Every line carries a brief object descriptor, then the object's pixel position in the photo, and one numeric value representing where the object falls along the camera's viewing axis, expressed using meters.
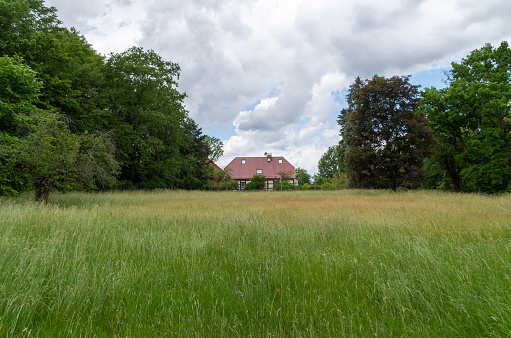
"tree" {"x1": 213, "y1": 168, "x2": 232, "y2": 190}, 40.22
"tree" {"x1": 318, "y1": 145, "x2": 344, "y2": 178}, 67.38
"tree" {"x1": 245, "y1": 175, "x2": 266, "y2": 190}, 37.47
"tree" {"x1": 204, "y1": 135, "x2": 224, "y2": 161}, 46.31
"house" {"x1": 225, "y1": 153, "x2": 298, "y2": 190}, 52.44
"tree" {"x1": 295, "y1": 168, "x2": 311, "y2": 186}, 53.41
